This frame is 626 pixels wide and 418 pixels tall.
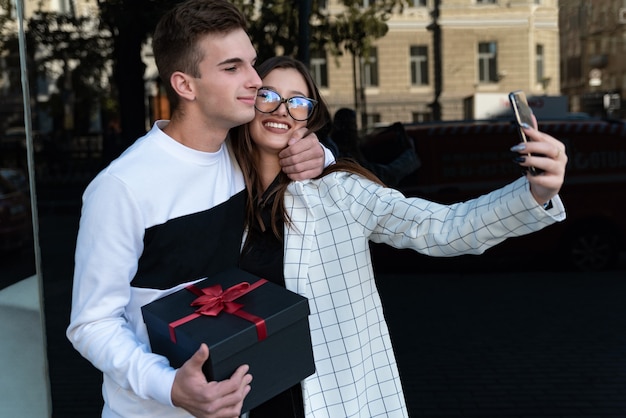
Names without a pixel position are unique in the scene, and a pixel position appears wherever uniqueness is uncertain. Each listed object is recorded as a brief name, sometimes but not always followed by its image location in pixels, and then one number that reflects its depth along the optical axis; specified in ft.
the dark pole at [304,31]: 12.94
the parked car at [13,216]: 10.21
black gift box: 4.62
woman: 5.75
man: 5.02
